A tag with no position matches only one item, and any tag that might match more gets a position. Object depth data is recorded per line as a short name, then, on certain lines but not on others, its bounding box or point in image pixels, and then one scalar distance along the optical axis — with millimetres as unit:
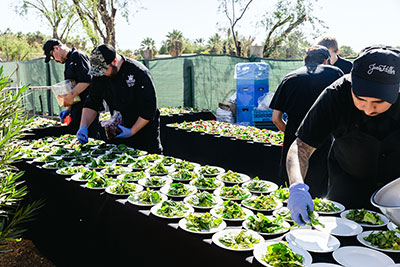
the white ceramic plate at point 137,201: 2191
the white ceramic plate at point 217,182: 2588
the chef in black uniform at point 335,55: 4629
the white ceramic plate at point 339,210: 2042
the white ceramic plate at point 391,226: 1825
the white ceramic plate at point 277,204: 2117
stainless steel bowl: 1441
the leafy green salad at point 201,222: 1845
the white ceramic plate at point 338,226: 1789
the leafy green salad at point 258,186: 2479
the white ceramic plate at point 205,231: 1805
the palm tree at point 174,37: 54762
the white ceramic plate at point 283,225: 1796
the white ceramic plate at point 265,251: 1502
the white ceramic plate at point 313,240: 1632
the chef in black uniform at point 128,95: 3506
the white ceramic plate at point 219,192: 2333
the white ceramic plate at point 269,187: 2447
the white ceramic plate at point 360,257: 1497
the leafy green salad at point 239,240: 1660
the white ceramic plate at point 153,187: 2614
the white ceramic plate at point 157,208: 2000
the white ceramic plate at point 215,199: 2223
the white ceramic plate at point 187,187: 2401
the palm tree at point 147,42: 51931
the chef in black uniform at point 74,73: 4824
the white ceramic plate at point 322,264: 1478
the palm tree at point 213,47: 24386
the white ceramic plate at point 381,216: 1865
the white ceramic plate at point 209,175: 2842
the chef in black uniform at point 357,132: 1750
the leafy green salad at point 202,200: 2193
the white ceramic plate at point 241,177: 2663
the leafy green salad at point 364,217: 1899
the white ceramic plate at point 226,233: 1682
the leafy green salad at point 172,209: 2034
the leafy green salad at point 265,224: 1821
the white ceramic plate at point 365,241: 1587
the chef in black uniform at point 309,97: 3529
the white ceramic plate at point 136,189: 2404
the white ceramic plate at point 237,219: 1966
